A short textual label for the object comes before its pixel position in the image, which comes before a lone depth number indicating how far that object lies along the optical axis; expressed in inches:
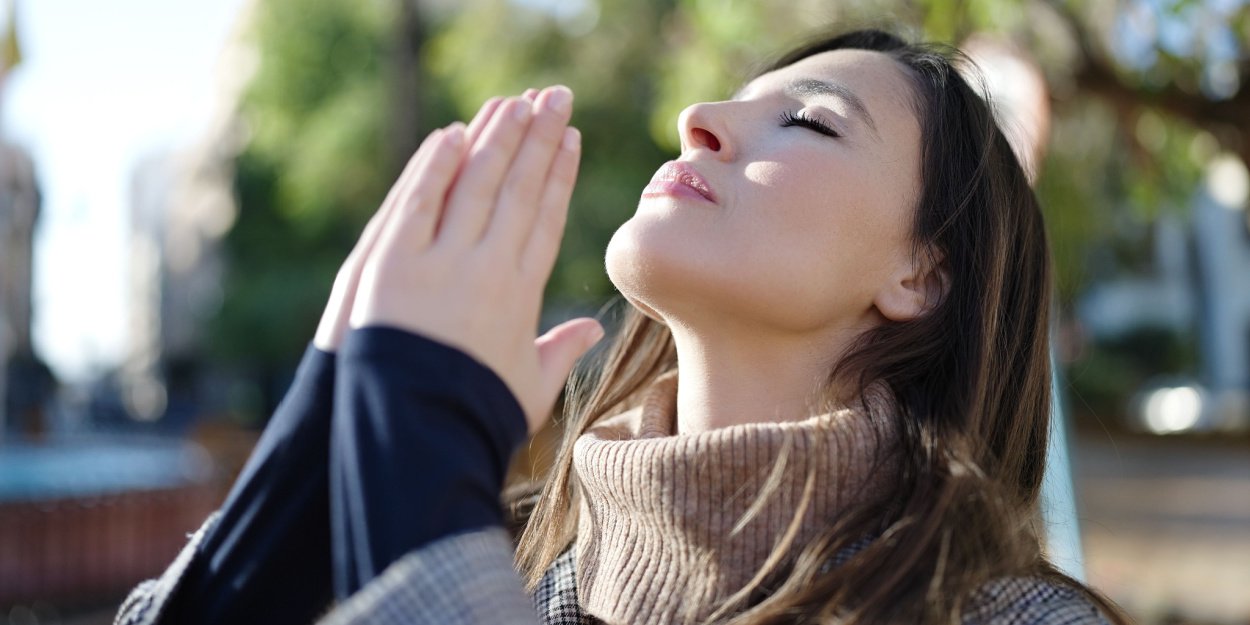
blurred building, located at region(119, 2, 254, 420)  1314.0
